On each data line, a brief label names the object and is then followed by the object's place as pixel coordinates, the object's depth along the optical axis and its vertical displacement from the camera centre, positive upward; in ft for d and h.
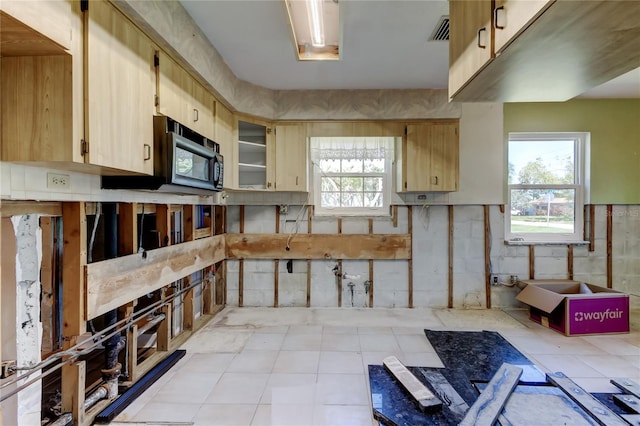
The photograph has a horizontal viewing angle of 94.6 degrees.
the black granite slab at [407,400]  5.34 -3.76
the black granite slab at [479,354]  6.81 -3.77
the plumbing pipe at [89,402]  5.10 -3.63
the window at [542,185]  11.82 +1.06
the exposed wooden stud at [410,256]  11.66 -1.76
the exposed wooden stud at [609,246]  11.49 -1.34
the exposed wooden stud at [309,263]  11.86 -2.08
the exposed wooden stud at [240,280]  11.96 -2.78
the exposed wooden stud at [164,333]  7.92 -3.27
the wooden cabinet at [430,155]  10.57 +2.03
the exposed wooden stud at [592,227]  11.52 -0.60
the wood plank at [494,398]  5.10 -3.59
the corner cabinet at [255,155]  10.55 +2.04
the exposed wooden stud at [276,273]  11.93 -2.49
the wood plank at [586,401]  5.00 -3.54
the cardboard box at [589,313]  9.19 -3.18
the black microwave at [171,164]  5.75 +0.97
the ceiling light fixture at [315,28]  5.89 +4.12
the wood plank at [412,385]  5.58 -3.65
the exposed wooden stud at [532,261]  11.52 -1.93
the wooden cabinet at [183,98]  6.06 +2.65
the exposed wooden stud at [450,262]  11.64 -2.01
